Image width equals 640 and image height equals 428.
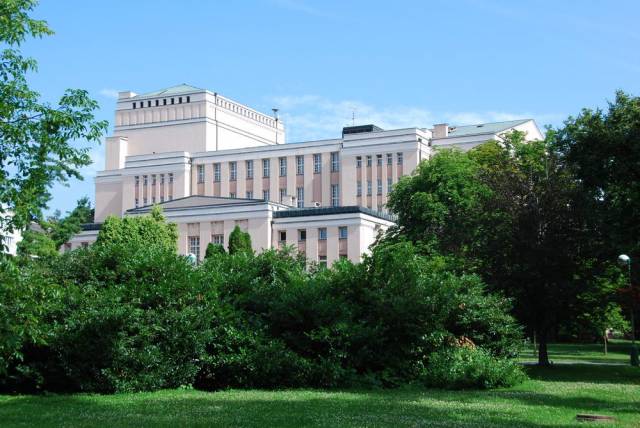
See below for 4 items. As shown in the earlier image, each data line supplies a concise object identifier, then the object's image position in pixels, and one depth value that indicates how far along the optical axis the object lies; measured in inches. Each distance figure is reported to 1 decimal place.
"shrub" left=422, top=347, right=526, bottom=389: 816.3
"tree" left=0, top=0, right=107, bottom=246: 576.4
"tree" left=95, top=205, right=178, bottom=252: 2053.4
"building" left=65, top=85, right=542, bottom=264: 3287.4
